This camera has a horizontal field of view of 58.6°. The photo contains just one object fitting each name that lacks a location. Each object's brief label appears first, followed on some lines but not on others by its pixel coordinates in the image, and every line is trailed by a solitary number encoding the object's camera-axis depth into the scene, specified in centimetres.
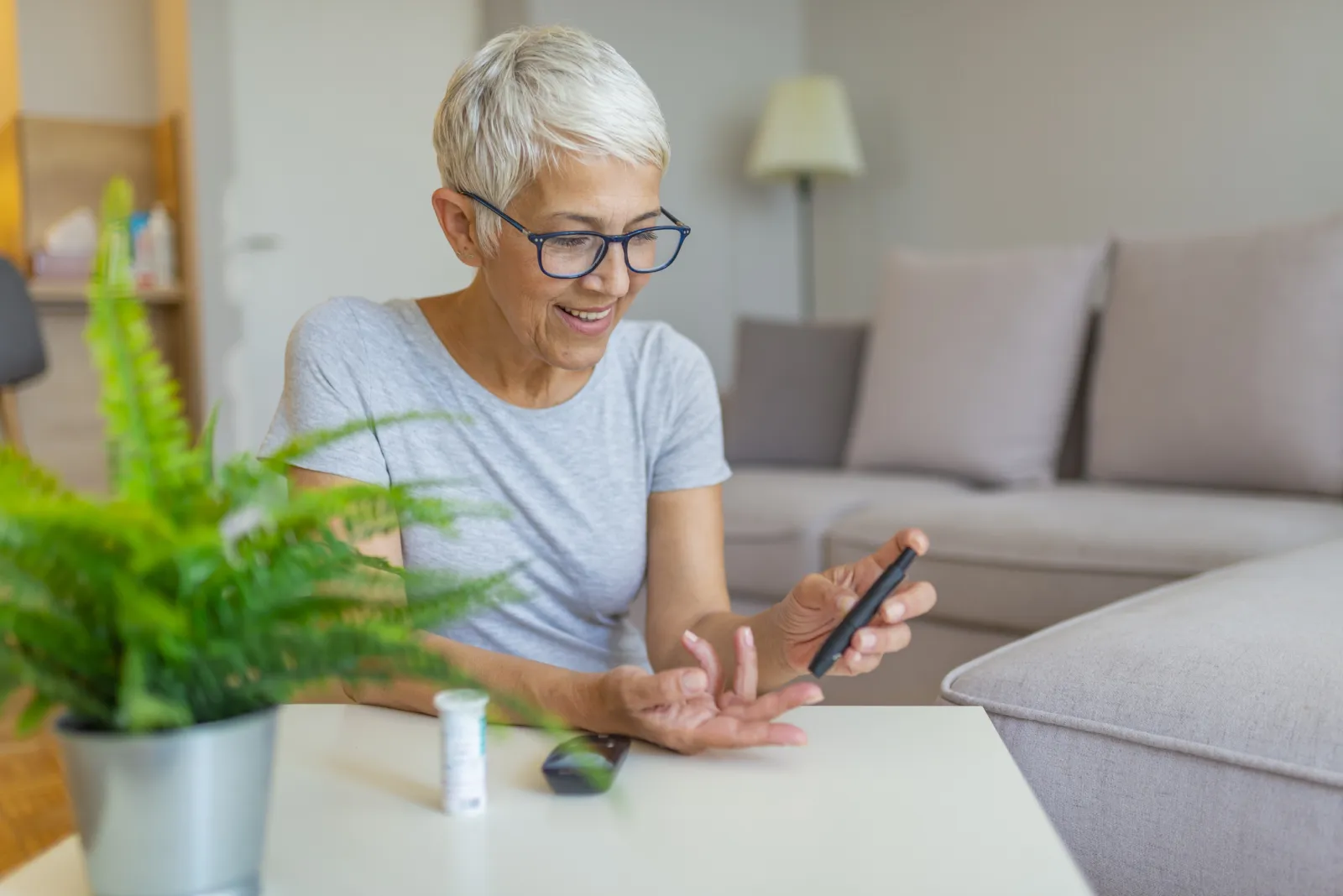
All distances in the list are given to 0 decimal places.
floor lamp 362
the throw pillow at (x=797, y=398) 293
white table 61
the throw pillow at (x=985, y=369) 256
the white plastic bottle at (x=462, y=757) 69
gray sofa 93
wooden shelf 360
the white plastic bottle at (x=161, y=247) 388
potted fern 48
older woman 103
